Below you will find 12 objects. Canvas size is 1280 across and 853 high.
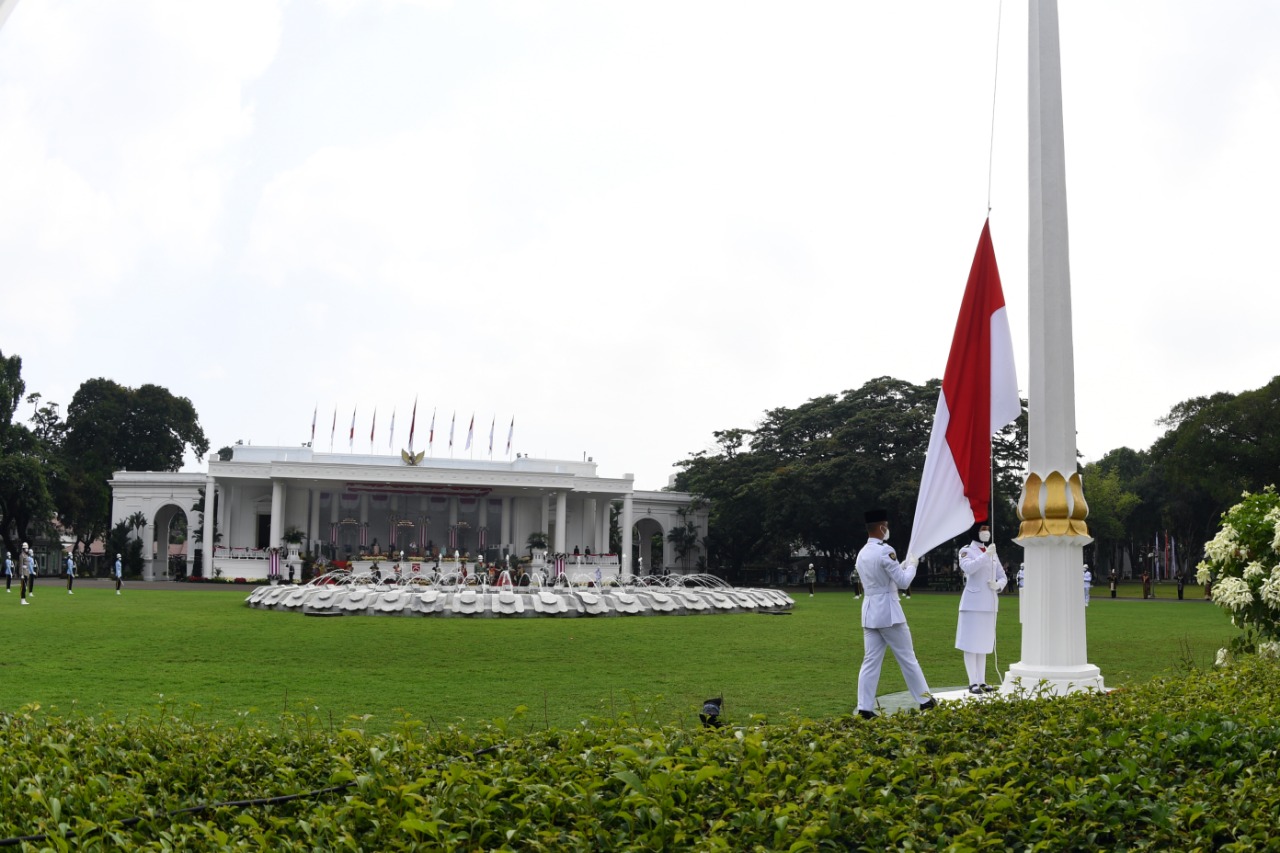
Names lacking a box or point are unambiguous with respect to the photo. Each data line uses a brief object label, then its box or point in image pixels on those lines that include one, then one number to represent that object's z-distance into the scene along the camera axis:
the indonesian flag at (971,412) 7.44
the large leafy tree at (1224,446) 37.56
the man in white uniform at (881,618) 7.43
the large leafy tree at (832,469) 38.44
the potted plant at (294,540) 40.28
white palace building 41.88
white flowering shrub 9.05
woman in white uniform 9.70
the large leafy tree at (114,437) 51.25
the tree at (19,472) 40.06
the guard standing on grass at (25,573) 22.84
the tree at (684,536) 49.75
